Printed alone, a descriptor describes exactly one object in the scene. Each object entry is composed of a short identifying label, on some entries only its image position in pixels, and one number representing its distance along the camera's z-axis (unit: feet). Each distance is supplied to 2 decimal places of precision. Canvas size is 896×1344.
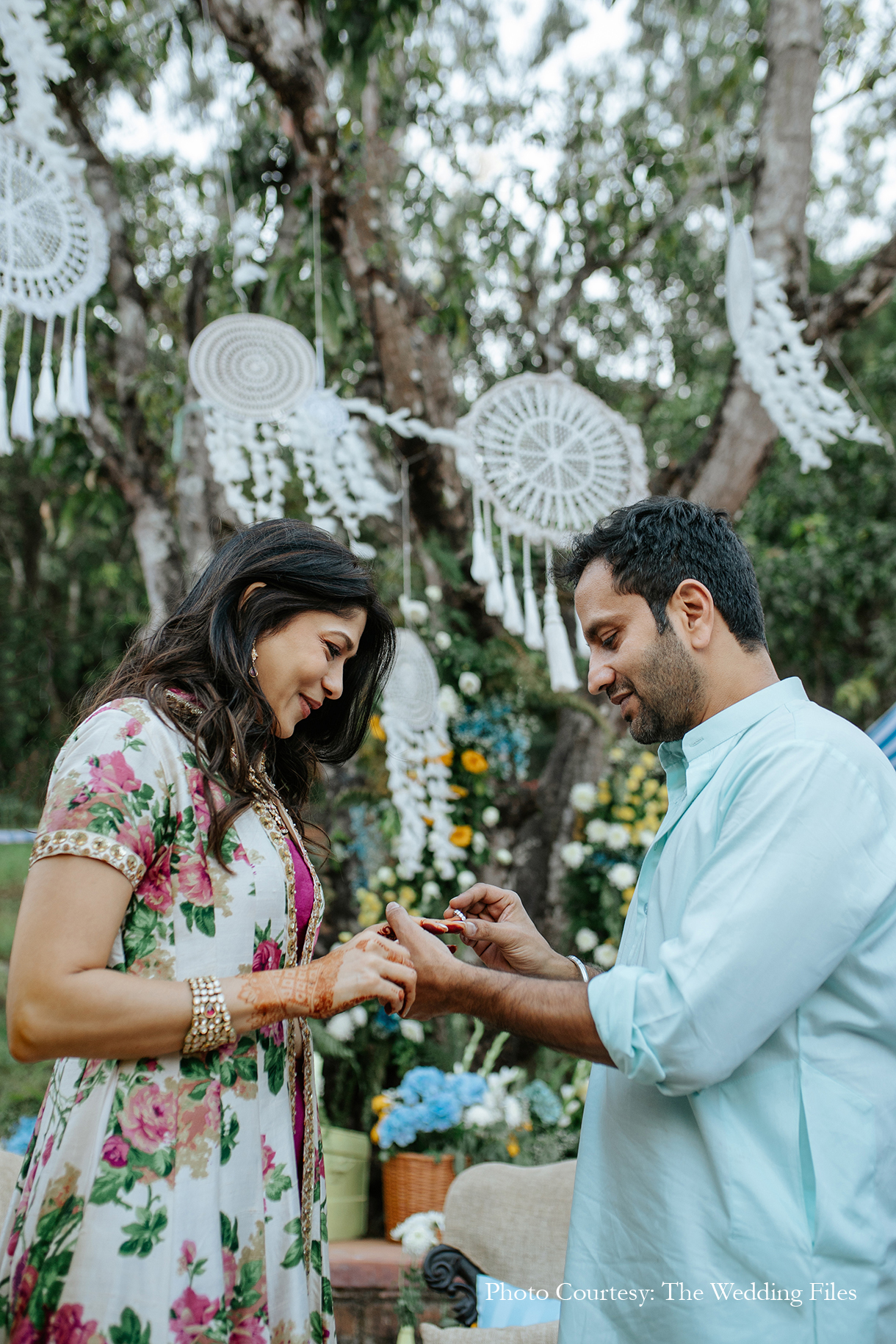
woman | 3.70
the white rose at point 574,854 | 11.93
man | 3.66
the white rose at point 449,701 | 11.87
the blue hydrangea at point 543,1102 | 10.34
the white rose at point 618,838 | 11.85
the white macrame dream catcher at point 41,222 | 9.21
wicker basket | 9.80
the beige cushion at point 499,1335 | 5.72
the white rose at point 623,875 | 11.51
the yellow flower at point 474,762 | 12.26
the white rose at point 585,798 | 12.09
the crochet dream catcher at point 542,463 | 10.07
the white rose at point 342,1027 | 10.86
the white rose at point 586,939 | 11.48
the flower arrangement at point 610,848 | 11.75
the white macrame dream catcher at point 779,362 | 10.91
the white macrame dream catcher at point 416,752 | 10.82
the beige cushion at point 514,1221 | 6.76
